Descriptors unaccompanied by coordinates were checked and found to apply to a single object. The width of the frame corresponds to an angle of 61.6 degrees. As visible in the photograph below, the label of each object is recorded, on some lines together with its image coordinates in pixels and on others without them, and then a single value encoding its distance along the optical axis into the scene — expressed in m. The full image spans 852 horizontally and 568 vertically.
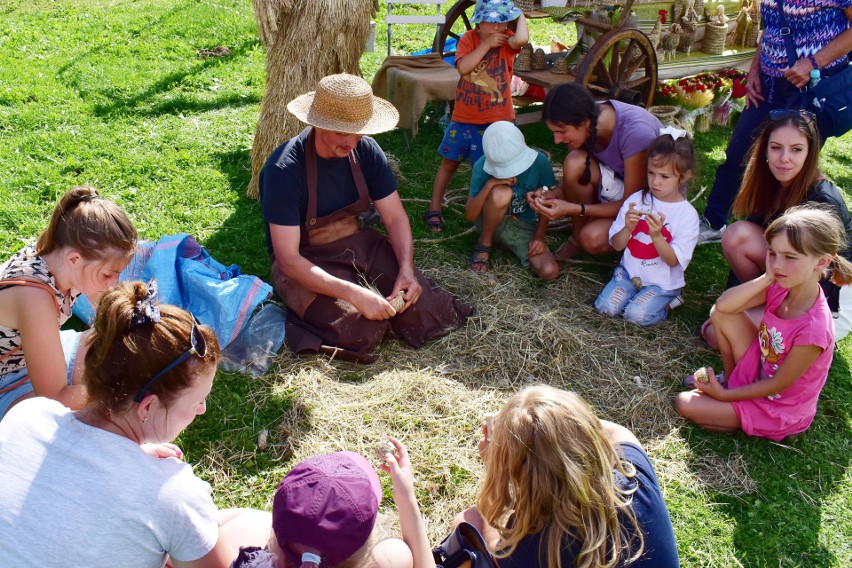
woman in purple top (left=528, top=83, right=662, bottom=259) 4.30
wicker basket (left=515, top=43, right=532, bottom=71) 6.67
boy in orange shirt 5.09
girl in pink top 3.08
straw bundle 4.91
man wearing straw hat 3.64
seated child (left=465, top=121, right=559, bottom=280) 4.52
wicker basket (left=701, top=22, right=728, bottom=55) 7.11
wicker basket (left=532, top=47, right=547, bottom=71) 6.68
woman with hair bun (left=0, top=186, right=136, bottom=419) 2.53
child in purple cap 1.75
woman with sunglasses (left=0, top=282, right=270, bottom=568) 1.75
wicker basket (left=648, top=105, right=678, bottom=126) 6.35
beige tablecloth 6.21
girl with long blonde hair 1.90
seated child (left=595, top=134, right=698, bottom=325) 4.05
